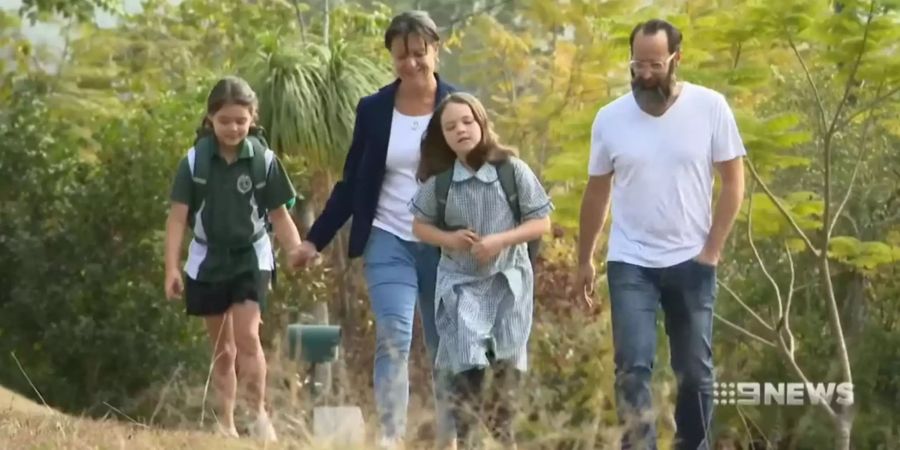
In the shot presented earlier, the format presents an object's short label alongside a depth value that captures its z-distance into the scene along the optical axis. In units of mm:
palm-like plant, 25719
